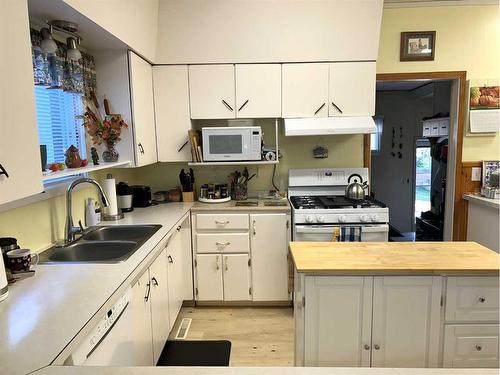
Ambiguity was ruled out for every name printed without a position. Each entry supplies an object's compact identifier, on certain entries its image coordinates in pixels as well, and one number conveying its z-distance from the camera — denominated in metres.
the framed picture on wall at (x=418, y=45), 3.40
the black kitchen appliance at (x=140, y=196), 3.21
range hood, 3.06
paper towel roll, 2.68
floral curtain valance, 1.88
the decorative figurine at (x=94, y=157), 2.49
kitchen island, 1.68
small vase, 2.71
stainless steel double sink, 2.00
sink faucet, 2.11
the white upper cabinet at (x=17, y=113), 1.25
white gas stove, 2.96
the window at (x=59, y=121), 2.17
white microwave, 3.18
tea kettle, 3.26
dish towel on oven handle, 2.93
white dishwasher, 1.22
